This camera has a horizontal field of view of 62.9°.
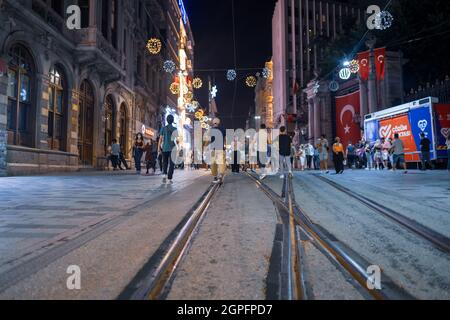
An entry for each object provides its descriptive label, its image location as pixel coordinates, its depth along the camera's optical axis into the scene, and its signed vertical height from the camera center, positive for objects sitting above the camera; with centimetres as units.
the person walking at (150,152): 1756 +93
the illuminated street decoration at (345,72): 2257 +603
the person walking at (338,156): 1614 +61
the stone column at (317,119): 3519 +487
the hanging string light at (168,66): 2264 +656
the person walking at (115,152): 2009 +108
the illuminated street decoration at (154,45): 2147 +753
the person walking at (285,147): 1238 +78
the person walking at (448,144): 1612 +110
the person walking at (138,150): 1726 +104
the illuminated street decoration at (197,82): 2447 +593
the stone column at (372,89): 2630 +582
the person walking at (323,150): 1726 +94
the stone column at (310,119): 3686 +519
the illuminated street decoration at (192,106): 4747 +851
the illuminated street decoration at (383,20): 1530 +628
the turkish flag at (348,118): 2994 +451
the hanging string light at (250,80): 2228 +555
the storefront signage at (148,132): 3236 +371
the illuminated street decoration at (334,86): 2988 +687
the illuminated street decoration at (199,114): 4615 +717
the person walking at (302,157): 2444 +87
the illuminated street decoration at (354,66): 2320 +656
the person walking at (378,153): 2059 +93
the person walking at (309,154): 2462 +107
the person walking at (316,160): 2417 +62
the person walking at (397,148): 1612 +93
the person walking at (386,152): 2012 +97
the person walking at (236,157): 1600 +63
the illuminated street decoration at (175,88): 3681 +849
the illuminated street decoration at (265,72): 2235 +602
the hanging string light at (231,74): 2215 +588
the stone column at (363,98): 2775 +541
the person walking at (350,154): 2262 +94
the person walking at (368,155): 2192 +87
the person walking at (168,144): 1108 +82
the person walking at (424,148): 1683 +96
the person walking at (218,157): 1083 +42
